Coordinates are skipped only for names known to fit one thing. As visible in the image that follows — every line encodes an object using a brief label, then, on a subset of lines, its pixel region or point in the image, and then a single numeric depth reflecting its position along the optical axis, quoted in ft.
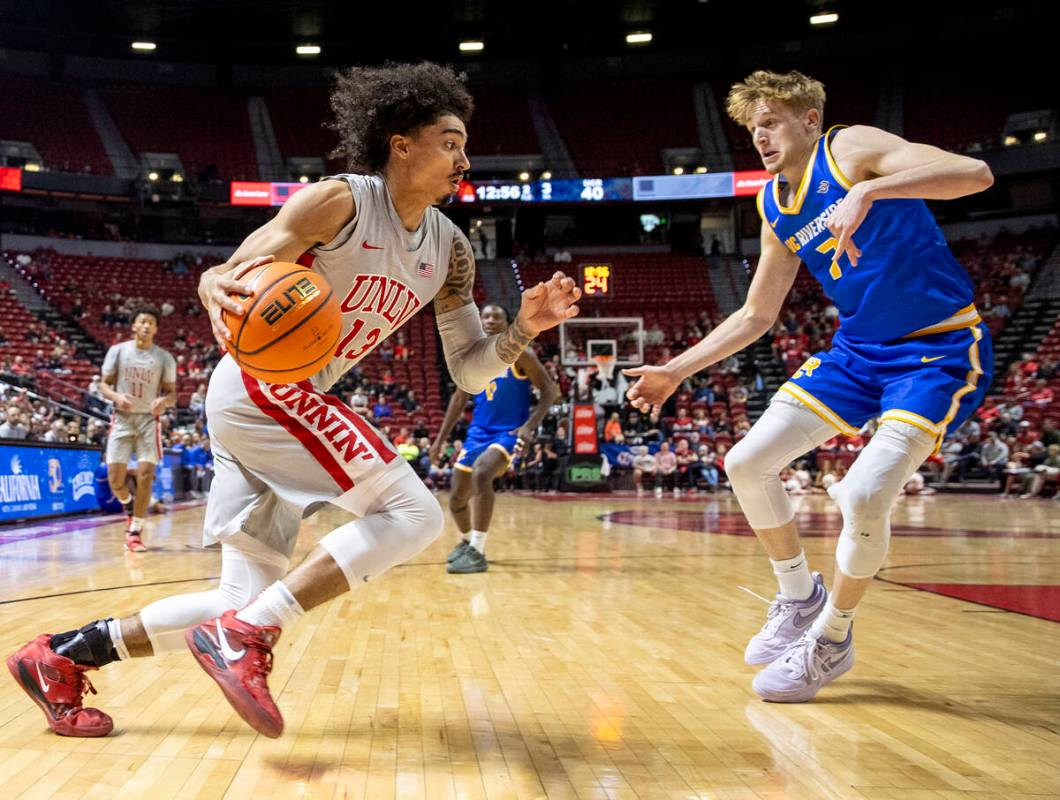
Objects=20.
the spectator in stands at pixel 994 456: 57.82
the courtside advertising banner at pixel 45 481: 30.81
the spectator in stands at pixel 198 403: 60.45
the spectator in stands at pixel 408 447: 55.53
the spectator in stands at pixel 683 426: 63.93
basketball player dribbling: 7.57
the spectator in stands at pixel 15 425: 35.86
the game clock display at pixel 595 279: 78.79
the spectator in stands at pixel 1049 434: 53.06
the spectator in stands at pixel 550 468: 61.00
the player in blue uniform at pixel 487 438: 21.31
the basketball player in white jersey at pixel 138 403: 25.67
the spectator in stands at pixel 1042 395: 61.87
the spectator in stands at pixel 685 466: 60.38
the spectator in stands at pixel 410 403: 68.80
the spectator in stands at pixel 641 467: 60.44
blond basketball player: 9.51
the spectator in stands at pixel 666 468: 59.36
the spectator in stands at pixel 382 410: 65.87
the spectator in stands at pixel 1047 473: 51.44
